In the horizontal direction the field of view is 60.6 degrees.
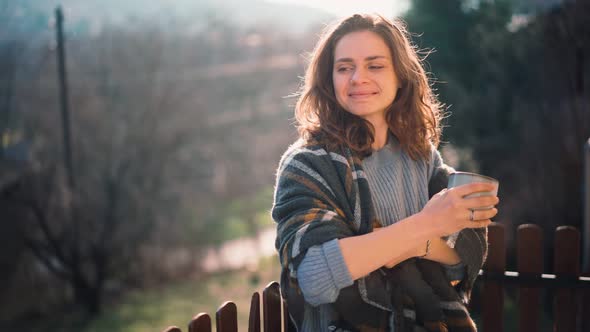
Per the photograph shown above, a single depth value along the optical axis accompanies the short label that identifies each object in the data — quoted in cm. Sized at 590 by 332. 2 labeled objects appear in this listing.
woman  134
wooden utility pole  945
